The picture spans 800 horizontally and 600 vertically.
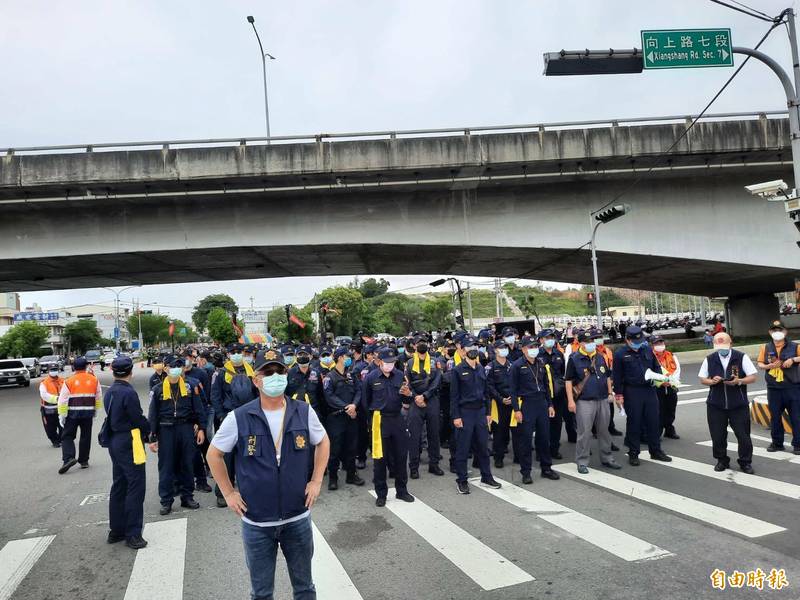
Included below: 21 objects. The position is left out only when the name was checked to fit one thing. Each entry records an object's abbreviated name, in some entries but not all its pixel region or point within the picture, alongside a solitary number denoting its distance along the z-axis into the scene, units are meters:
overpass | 16.52
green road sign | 9.46
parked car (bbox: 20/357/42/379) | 42.25
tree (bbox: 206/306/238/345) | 69.54
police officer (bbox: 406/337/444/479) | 7.71
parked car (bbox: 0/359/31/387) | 29.00
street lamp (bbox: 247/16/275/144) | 23.20
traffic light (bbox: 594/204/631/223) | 15.97
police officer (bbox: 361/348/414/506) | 6.45
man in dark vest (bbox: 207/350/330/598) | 3.00
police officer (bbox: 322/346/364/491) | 7.39
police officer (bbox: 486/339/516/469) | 7.91
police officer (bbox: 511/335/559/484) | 7.07
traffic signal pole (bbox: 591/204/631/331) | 15.99
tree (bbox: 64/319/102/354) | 80.69
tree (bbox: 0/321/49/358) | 61.56
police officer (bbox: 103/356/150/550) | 5.25
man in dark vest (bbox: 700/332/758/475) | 6.82
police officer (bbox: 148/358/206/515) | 6.47
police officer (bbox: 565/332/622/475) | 7.40
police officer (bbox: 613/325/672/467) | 7.62
